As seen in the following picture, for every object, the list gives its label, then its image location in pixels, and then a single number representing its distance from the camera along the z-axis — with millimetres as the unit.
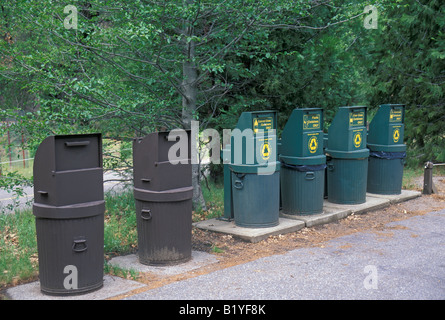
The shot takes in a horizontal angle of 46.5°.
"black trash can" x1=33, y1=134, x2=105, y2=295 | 5250
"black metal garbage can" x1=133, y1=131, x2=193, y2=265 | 6234
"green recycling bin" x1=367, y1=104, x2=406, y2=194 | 10539
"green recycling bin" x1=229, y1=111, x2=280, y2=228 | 7809
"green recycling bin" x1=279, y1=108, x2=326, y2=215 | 8664
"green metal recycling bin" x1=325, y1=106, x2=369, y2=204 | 9578
